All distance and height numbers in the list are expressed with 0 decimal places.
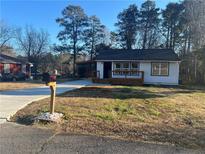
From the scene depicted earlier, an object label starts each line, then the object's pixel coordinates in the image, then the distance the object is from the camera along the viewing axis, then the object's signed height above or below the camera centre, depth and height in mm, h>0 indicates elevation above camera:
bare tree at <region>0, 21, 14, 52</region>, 28376 +7083
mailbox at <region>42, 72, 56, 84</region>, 4528 -114
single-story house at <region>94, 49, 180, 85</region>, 14638 +678
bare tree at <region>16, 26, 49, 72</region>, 28865 +5445
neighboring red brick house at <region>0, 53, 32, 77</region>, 21774 +1299
